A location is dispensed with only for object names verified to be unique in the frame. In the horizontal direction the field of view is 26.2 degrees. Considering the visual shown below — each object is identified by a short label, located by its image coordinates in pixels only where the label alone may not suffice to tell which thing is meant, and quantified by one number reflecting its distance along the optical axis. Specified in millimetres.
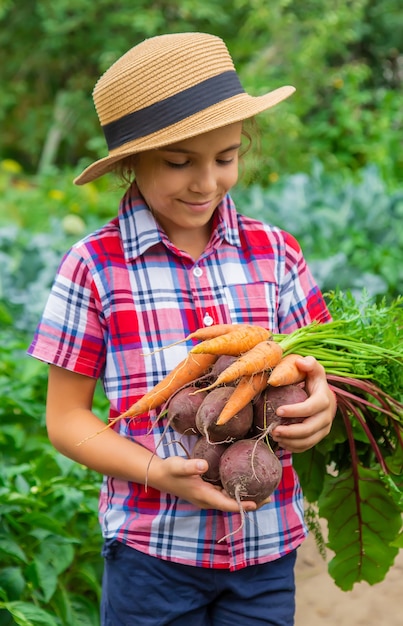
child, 1819
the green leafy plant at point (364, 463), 1998
